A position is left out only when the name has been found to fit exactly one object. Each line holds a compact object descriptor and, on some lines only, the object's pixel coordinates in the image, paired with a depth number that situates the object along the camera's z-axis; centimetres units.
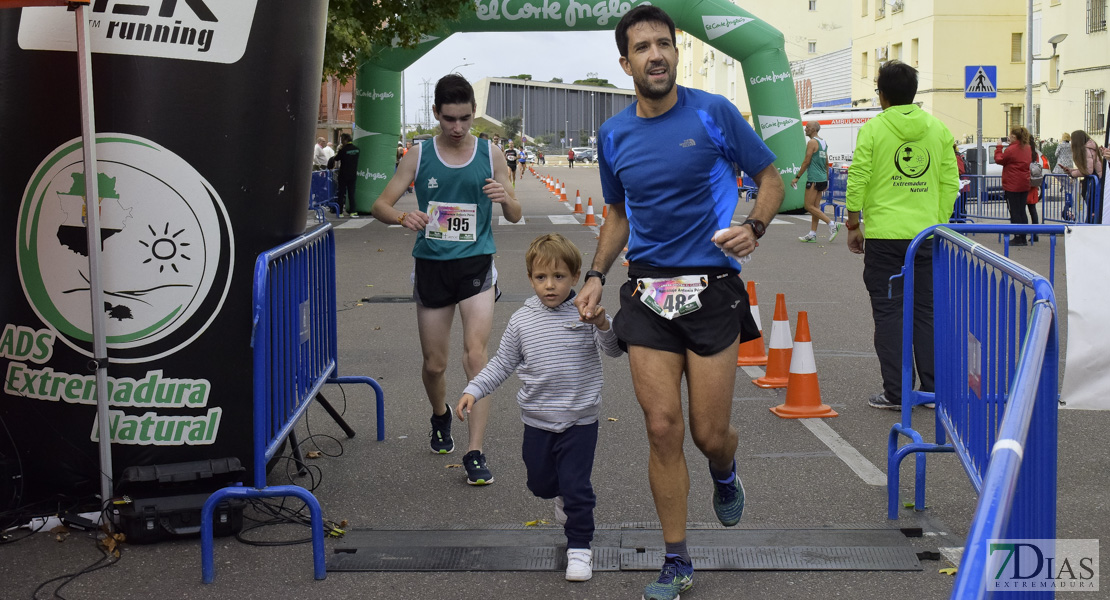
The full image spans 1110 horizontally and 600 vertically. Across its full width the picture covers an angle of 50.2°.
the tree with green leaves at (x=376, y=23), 1808
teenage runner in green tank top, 571
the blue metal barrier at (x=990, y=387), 223
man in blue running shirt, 406
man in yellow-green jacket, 683
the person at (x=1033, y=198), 1780
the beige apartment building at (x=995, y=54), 4050
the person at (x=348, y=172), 2498
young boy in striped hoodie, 430
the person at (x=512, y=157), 3906
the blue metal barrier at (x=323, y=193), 2531
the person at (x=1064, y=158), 2166
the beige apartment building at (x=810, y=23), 8706
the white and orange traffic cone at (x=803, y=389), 690
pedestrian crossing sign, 2075
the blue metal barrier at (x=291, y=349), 431
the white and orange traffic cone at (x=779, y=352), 774
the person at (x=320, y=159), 3040
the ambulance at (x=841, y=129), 3812
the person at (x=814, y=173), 1848
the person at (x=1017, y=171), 1728
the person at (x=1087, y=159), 1534
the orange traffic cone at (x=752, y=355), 853
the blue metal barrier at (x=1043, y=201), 1881
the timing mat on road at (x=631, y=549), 440
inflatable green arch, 2297
